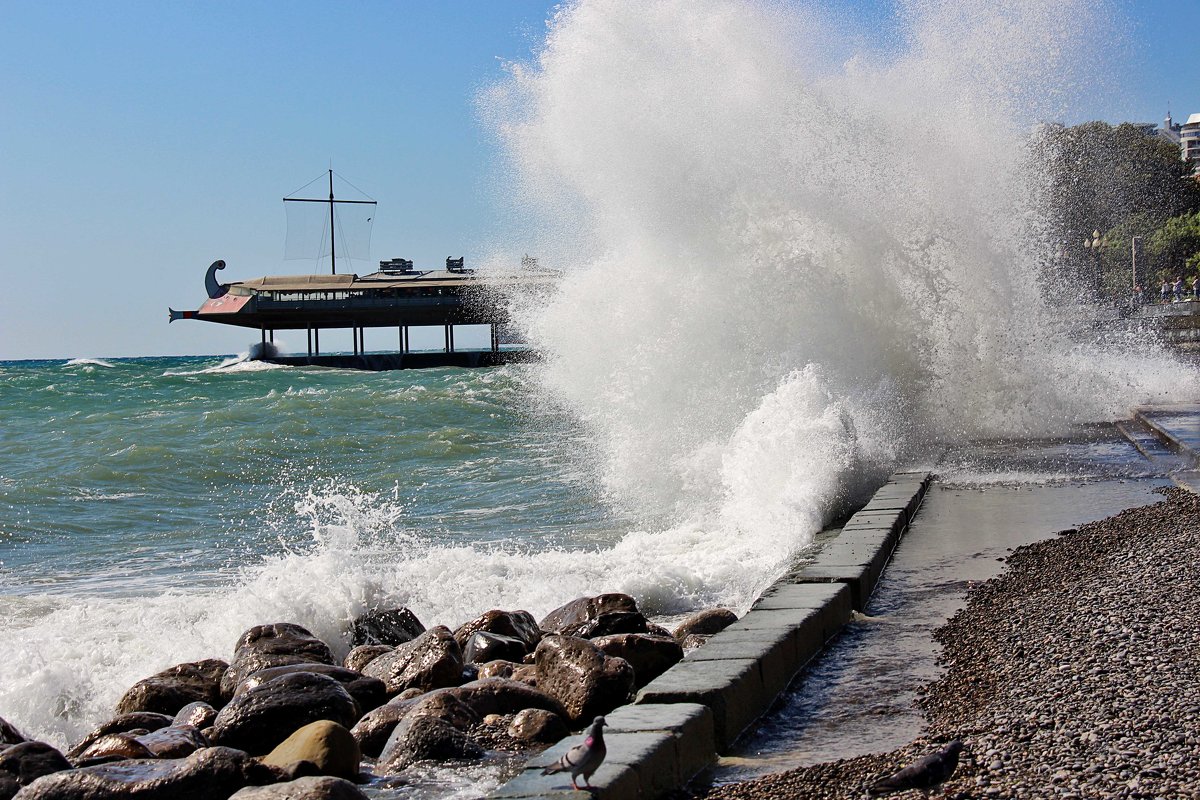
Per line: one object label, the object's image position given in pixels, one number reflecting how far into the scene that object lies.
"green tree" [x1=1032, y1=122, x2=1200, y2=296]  43.81
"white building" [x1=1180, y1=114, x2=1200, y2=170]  140.00
